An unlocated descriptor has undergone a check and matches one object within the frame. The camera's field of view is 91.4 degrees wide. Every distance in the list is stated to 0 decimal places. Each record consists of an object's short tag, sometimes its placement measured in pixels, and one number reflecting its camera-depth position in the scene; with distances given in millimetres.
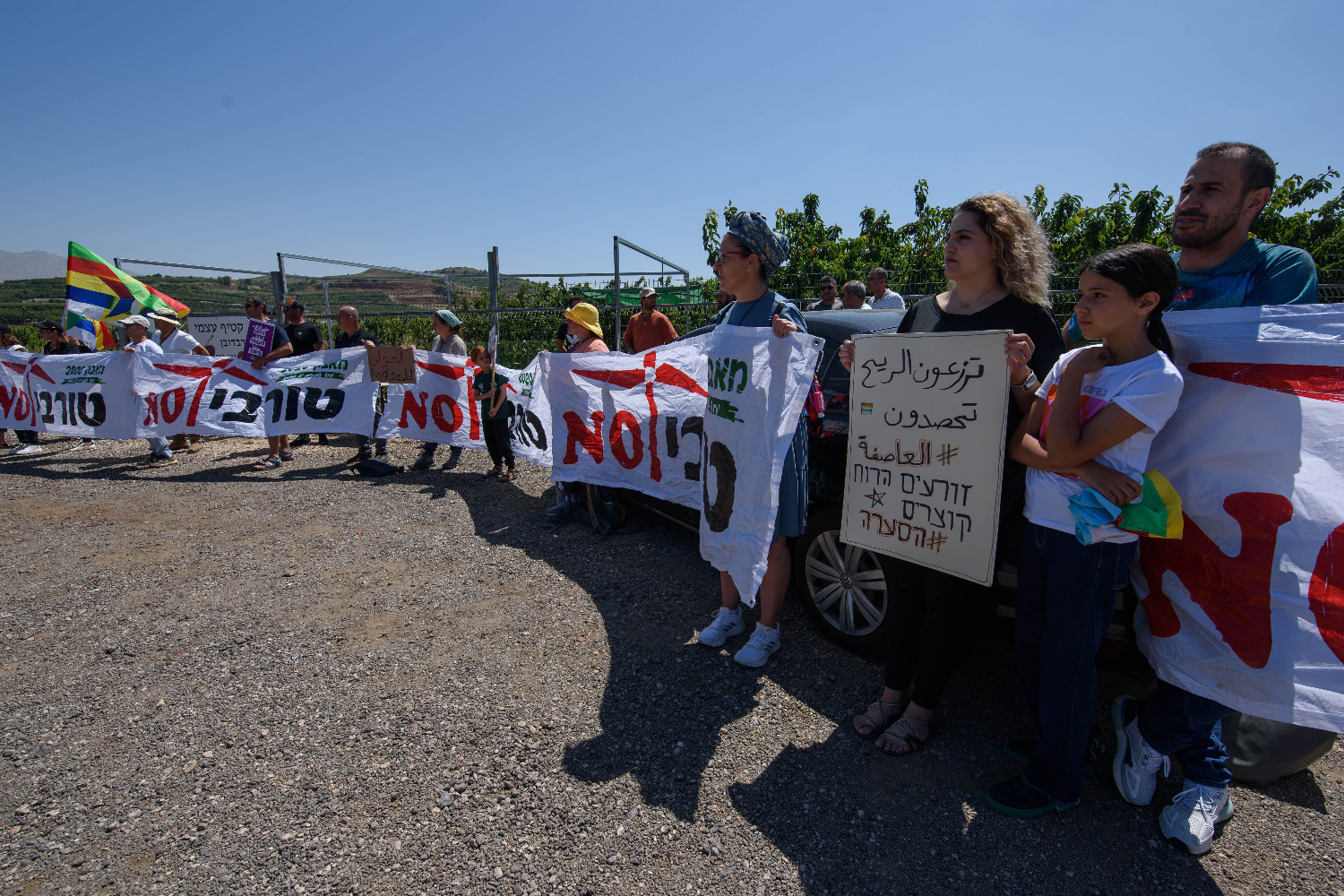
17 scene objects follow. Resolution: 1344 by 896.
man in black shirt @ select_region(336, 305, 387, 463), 7629
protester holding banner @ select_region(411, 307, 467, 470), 7262
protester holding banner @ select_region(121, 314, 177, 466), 7730
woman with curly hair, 2264
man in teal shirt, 2094
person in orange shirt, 7094
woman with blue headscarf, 2887
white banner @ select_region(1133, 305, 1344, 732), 1827
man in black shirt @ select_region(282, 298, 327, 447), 8203
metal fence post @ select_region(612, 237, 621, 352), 9172
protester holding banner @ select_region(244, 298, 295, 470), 7598
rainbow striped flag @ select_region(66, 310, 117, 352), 11031
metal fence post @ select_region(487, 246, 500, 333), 10094
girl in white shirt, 1868
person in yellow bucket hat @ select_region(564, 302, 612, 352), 5598
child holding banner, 6449
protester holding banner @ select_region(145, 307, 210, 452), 8016
